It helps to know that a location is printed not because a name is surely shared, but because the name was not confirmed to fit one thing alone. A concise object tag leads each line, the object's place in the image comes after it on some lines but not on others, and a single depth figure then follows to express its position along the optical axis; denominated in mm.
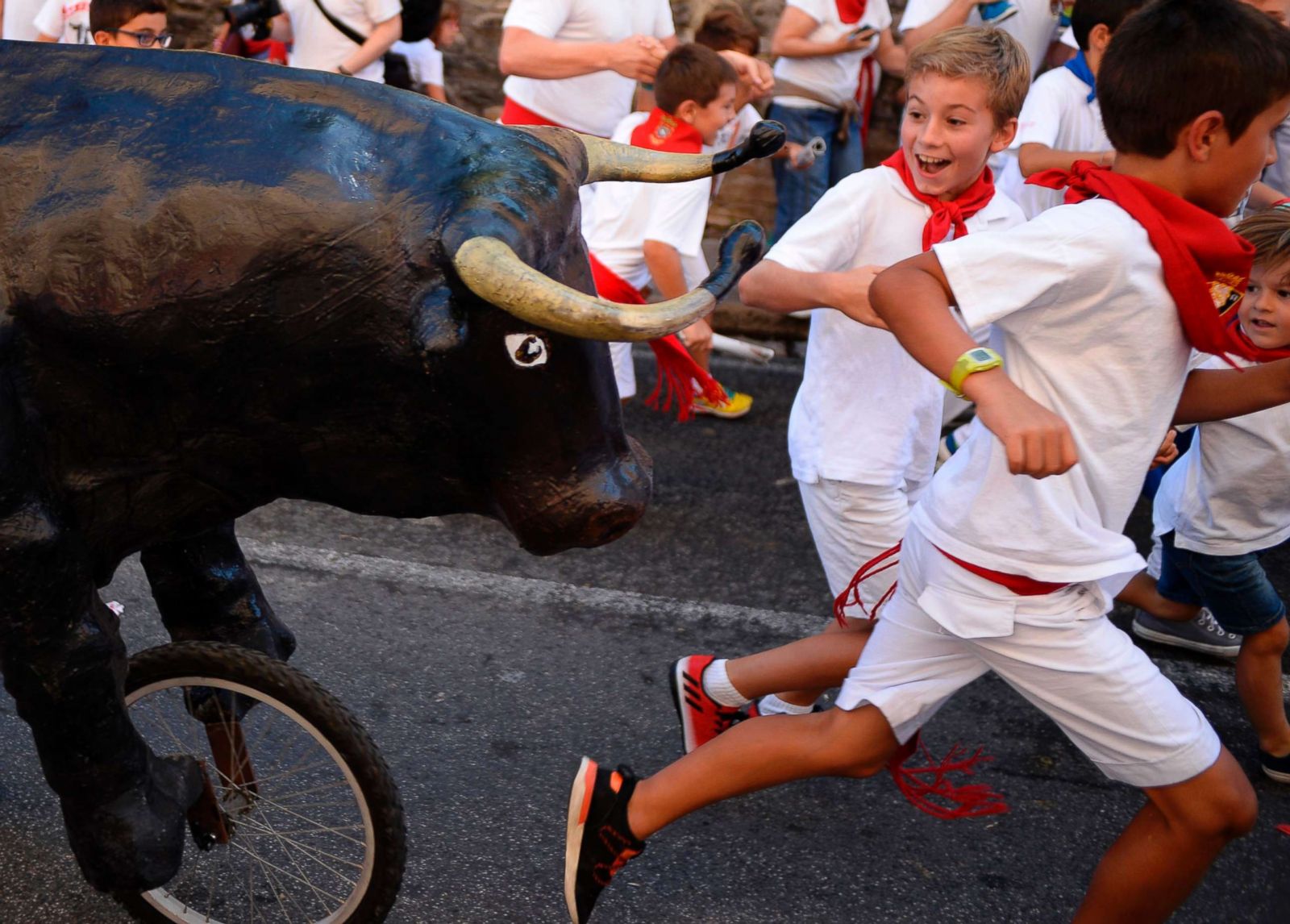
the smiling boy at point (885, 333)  3049
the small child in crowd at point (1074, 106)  4855
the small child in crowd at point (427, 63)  7477
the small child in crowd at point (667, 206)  4844
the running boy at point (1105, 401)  2176
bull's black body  2176
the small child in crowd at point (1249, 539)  3363
